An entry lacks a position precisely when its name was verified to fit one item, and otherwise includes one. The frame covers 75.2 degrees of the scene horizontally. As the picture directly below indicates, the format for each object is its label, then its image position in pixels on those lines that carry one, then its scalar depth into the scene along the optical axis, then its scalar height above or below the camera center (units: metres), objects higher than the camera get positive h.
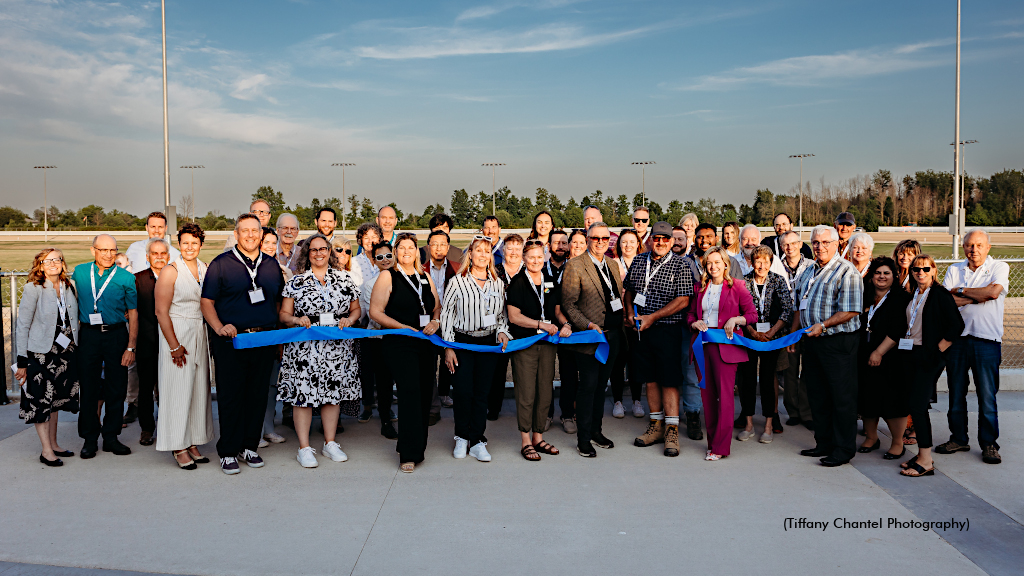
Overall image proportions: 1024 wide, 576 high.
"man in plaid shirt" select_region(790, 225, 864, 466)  5.28 -0.72
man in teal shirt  5.50 -0.69
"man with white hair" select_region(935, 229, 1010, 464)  5.51 -0.74
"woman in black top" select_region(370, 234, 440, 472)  5.30 -0.60
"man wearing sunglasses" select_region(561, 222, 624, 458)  5.63 -0.54
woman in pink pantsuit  5.48 -0.62
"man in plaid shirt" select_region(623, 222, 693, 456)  5.80 -0.62
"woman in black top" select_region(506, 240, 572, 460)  5.54 -0.83
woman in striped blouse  5.45 -0.64
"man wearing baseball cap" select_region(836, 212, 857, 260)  7.60 +0.30
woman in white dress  5.16 -0.84
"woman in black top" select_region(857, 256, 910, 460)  5.34 -0.84
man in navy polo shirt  5.14 -0.56
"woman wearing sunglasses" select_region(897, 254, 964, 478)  5.10 -0.70
